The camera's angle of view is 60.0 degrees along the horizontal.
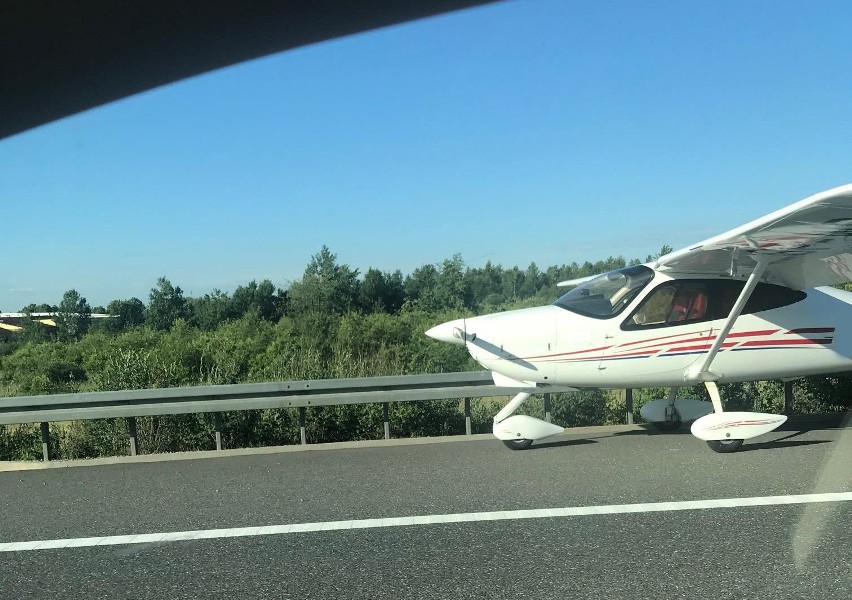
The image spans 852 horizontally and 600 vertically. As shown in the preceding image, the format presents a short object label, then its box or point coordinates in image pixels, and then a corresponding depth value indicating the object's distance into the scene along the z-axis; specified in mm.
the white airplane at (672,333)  7578
